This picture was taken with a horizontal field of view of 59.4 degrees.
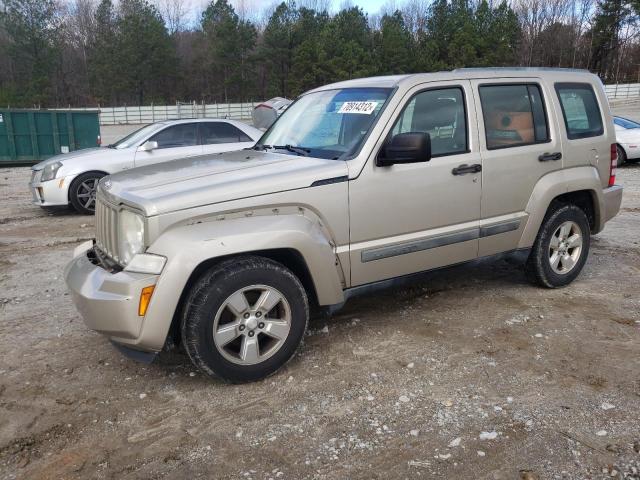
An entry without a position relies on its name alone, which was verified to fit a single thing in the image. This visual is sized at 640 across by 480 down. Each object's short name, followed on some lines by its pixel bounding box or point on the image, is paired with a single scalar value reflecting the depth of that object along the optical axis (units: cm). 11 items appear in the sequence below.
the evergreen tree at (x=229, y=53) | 6384
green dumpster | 1622
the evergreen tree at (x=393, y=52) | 6200
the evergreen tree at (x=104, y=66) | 6256
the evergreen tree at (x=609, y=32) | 6661
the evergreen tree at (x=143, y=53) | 6144
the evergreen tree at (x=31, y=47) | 6050
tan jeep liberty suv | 326
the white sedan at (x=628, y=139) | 1349
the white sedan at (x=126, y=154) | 905
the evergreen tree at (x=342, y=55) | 5844
